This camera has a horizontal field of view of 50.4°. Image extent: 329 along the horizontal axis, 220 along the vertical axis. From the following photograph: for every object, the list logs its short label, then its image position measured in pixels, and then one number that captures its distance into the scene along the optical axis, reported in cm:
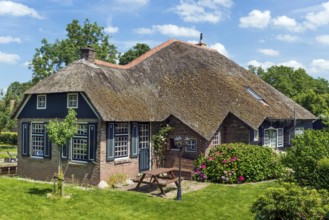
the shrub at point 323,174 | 948
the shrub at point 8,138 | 4614
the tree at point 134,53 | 4116
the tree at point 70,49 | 3953
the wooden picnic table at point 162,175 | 1394
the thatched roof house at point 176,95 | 1714
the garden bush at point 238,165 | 1670
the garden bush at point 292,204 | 797
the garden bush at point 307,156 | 1016
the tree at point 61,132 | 1305
